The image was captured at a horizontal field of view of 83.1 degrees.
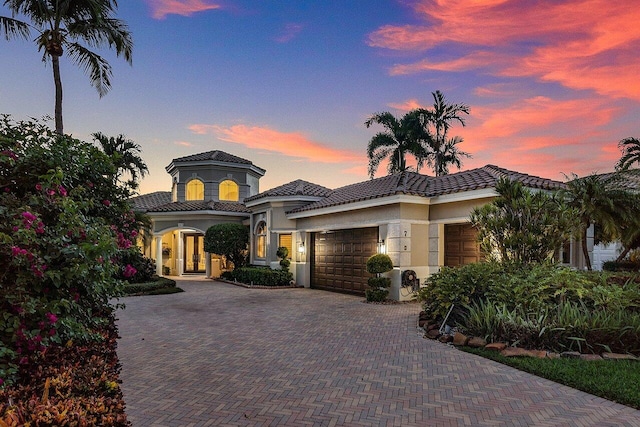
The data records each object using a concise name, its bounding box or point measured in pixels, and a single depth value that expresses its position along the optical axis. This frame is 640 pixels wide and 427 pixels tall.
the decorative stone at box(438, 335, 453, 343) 7.80
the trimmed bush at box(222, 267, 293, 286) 18.19
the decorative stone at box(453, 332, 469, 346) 7.47
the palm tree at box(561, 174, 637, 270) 10.93
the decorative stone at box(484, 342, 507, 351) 6.88
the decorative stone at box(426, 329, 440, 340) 8.10
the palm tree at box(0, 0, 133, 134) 12.91
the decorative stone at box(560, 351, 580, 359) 6.41
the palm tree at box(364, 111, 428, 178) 23.72
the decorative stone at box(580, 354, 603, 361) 6.34
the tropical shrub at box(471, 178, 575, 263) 9.07
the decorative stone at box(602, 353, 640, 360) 6.32
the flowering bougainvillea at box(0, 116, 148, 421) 3.06
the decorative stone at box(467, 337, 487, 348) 7.20
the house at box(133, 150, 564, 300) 13.27
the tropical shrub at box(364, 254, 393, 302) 13.13
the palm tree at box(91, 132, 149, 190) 16.97
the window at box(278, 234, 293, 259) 19.61
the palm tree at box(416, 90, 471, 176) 28.06
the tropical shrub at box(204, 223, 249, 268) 20.84
